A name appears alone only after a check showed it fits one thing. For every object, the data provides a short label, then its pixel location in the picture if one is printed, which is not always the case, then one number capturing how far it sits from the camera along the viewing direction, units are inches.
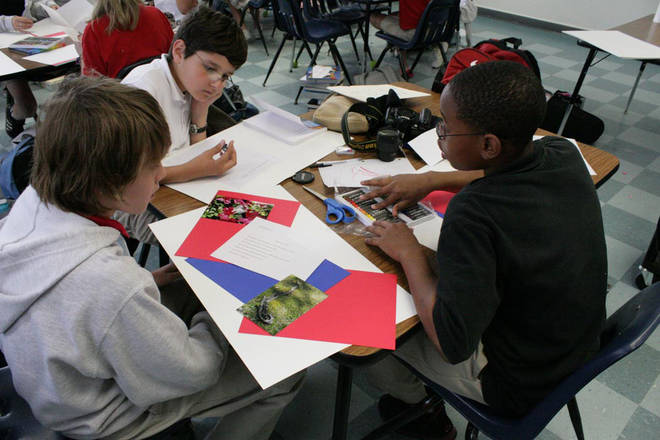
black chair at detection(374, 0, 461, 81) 136.3
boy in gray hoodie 27.7
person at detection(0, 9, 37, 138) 116.5
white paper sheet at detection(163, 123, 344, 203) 50.1
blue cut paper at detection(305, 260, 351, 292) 37.0
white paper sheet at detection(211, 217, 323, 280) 38.5
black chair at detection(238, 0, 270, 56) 191.5
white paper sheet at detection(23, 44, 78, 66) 87.6
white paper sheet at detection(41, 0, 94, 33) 107.3
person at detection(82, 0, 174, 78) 79.3
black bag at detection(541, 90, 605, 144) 113.0
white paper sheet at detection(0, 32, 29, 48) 97.4
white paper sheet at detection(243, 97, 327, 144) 60.5
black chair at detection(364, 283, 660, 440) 30.8
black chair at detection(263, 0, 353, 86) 141.6
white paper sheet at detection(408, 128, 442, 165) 56.0
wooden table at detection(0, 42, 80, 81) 82.7
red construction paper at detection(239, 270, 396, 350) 32.4
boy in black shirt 31.5
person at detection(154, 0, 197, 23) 122.5
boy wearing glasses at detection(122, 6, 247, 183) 57.6
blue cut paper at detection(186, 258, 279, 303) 36.2
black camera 55.1
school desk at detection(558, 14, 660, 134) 98.5
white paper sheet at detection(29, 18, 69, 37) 104.7
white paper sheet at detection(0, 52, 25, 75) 82.0
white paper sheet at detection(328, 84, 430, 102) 67.3
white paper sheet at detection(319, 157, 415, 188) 50.8
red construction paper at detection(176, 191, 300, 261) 40.3
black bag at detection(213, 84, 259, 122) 87.6
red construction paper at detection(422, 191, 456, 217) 47.9
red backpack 76.5
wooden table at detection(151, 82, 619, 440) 31.6
